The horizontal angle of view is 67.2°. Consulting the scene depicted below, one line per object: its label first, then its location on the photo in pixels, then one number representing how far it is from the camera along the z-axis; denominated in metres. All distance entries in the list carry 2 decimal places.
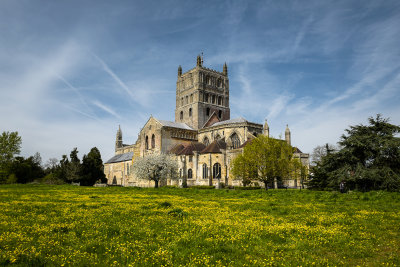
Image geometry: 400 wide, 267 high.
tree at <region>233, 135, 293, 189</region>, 42.06
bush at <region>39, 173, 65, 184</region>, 55.97
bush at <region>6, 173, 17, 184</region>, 53.62
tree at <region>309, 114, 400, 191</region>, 30.80
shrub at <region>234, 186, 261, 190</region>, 45.47
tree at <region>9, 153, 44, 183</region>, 59.00
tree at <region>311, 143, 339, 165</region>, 87.06
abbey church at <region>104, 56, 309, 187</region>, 56.53
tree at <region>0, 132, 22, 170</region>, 55.50
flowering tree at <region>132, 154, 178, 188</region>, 52.88
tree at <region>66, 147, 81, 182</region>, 70.62
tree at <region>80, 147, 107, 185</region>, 73.75
